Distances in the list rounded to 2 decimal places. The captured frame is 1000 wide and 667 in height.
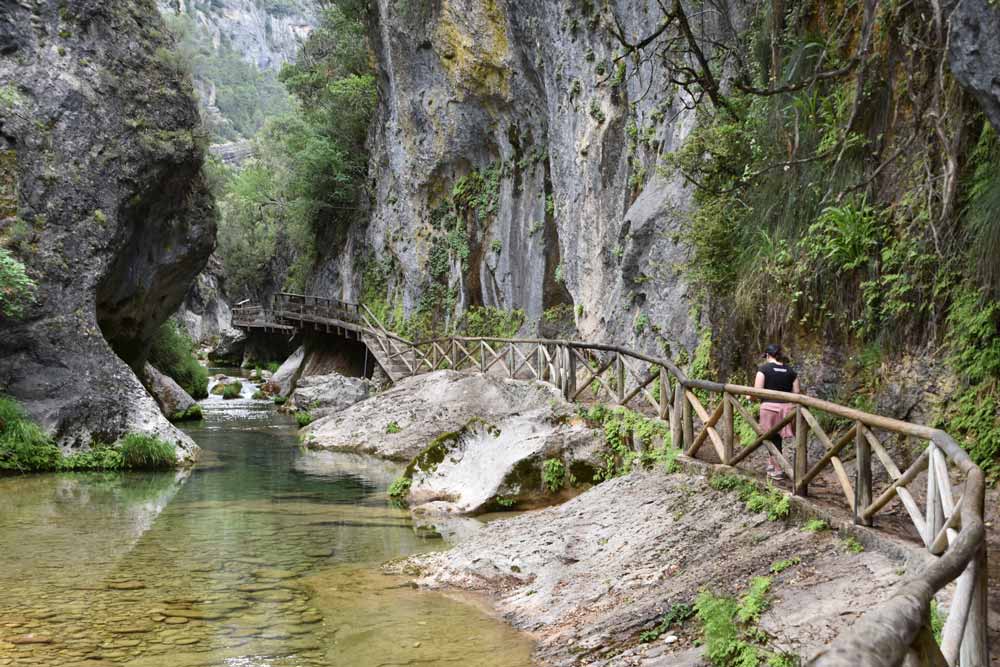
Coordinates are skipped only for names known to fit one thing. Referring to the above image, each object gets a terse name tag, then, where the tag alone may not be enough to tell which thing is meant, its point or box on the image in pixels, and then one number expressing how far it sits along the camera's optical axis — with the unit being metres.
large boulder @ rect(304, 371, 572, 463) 17.05
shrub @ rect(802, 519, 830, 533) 5.72
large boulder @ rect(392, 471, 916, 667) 4.77
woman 7.84
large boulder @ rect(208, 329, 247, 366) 48.62
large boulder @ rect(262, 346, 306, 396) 34.69
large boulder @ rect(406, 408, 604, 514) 10.83
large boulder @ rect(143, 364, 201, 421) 24.75
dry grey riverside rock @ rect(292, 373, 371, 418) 24.66
